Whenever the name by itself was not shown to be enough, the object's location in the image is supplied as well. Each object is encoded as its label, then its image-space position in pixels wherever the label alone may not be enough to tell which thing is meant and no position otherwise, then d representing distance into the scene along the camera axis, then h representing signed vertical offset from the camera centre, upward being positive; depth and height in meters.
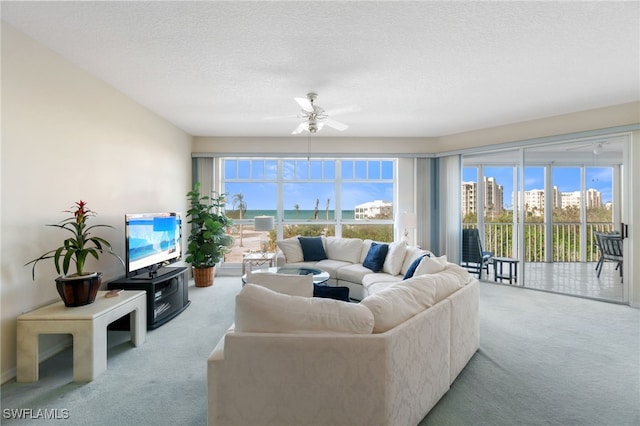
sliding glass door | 5.93 +0.15
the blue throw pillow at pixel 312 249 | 4.97 -0.62
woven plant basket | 4.92 -1.08
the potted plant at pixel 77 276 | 2.40 -0.54
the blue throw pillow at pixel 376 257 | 4.21 -0.66
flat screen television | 3.34 -0.37
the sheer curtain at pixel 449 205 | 5.69 +0.16
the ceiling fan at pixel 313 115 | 3.14 +1.18
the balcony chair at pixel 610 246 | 4.67 -0.58
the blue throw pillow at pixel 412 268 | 3.18 -0.63
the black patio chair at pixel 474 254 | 5.33 -0.78
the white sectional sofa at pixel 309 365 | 1.53 -0.81
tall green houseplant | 4.85 -0.49
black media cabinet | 3.21 -0.94
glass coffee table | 3.64 -0.81
